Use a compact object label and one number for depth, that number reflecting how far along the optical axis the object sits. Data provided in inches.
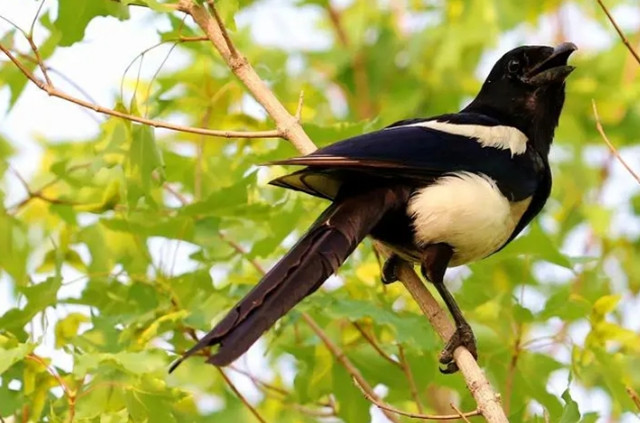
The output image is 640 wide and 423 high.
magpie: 272.2
